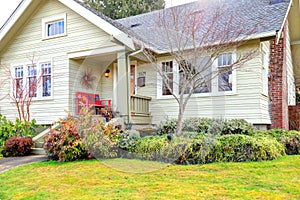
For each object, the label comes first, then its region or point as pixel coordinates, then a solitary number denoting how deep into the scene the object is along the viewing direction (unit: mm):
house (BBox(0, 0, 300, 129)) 8898
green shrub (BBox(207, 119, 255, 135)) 7936
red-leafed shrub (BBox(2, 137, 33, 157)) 7953
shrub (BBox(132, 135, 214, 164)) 5953
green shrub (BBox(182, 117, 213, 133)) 8398
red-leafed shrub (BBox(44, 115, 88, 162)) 6430
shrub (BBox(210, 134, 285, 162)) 5906
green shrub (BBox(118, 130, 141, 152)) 6773
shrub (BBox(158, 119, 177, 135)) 8539
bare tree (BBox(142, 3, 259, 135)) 7878
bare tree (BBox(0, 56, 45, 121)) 10828
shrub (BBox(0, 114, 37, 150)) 8796
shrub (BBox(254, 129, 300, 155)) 7078
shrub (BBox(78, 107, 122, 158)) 6504
